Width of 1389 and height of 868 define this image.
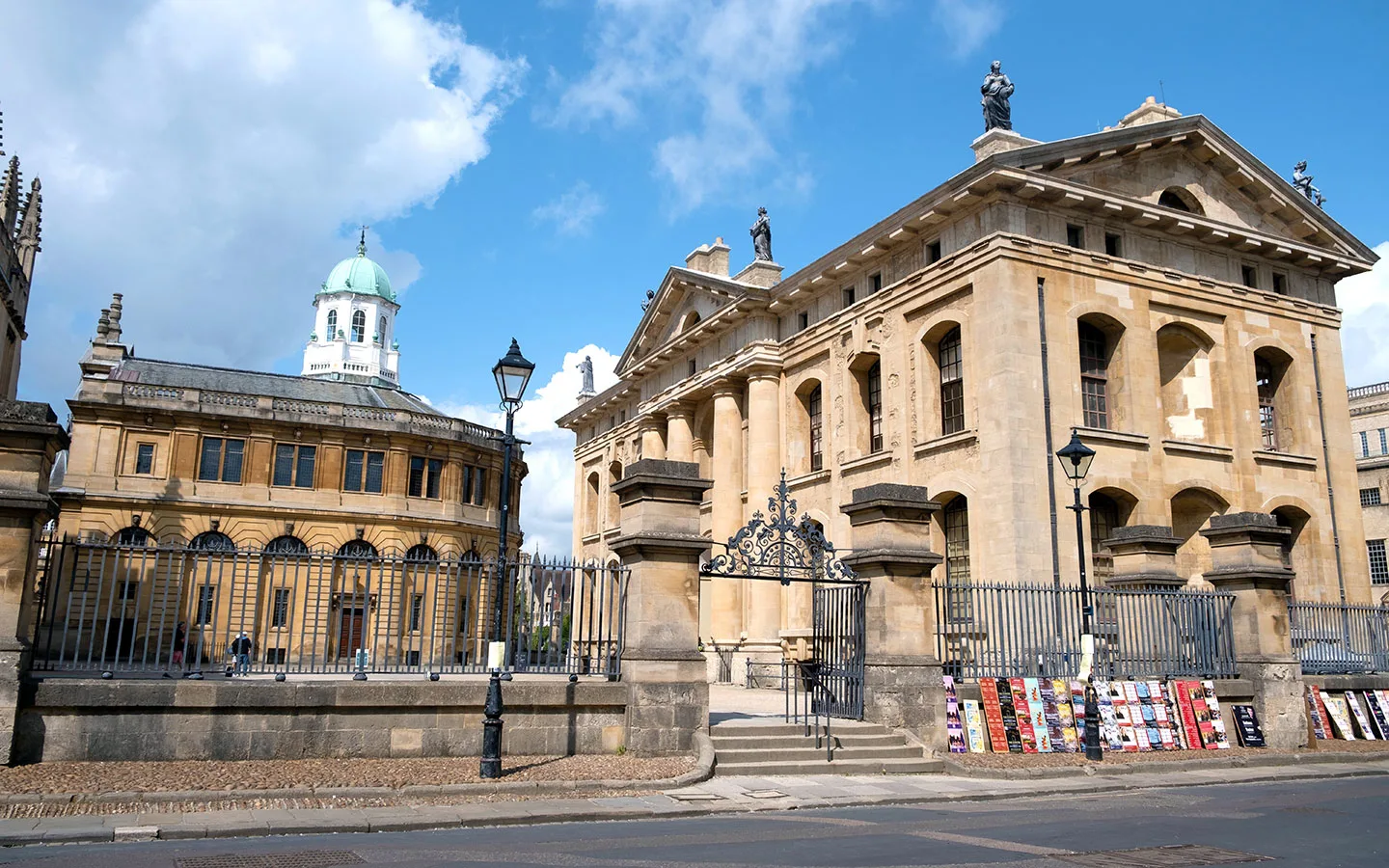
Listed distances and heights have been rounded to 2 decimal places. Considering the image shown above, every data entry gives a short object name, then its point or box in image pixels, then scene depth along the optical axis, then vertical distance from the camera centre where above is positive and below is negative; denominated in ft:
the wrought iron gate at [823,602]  51.93 +1.69
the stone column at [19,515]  36.65 +4.05
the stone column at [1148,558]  64.23 +5.03
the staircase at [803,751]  46.19 -5.52
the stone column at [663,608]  45.93 +1.06
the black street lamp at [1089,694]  52.13 -2.95
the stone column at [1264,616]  60.75 +1.37
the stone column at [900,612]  50.90 +1.08
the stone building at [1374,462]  161.17 +29.52
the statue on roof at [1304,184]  107.87 +47.98
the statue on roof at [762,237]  119.65 +46.46
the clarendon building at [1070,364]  81.41 +24.76
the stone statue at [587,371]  194.49 +49.62
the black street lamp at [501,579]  39.27 +2.11
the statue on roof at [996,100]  88.07 +46.37
